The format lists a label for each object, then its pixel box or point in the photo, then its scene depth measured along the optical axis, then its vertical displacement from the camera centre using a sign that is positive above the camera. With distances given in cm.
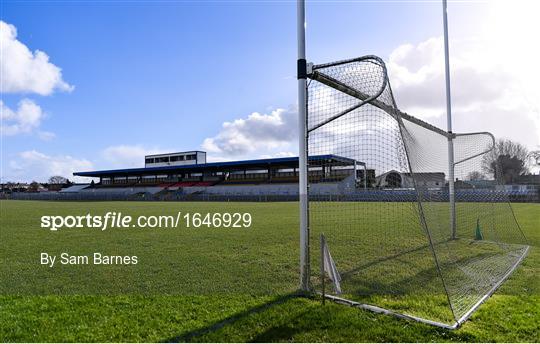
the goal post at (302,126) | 500 +93
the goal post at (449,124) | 922 +170
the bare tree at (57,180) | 10516 +419
